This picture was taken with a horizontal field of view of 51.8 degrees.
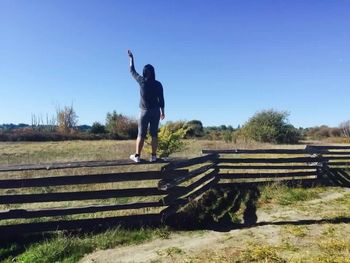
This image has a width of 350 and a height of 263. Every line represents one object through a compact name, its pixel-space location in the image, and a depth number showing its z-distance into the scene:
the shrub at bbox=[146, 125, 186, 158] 20.32
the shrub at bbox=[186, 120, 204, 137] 52.39
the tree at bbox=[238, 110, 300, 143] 40.84
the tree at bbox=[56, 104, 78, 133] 60.94
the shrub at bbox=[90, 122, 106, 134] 53.94
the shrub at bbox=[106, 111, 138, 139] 50.31
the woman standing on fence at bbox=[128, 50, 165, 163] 7.44
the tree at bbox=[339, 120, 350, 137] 61.66
